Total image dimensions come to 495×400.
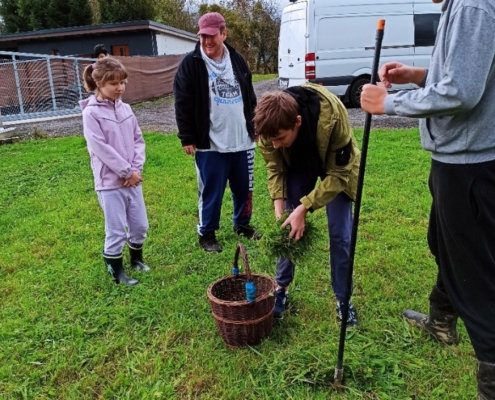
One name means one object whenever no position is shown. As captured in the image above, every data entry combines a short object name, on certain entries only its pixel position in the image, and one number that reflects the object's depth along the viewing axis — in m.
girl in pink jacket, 3.32
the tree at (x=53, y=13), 25.94
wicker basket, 2.60
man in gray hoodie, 1.62
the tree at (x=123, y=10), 25.77
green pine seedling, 2.60
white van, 10.66
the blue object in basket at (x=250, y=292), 2.54
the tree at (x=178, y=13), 30.27
